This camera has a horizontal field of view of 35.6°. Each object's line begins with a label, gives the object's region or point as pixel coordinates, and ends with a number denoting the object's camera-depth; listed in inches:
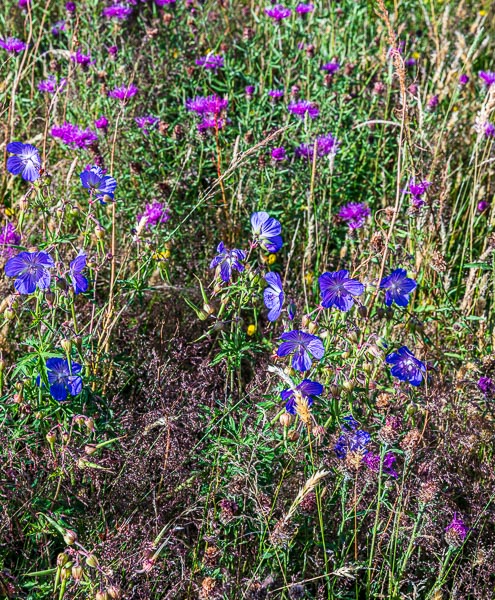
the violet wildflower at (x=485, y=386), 89.5
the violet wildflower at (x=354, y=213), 122.0
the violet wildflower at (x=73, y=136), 113.3
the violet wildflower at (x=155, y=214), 108.5
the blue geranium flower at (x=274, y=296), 79.3
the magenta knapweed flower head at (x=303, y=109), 125.9
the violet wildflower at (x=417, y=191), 108.7
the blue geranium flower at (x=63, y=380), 74.0
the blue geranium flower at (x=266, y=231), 80.7
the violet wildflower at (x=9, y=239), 93.7
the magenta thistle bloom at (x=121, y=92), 119.4
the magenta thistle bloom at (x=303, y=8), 141.4
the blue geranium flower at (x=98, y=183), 83.4
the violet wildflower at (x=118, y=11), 138.3
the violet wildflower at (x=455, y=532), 73.0
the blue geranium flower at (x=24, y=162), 83.3
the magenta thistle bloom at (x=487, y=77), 139.4
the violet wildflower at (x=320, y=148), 124.1
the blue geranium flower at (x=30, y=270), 73.7
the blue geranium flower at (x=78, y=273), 76.6
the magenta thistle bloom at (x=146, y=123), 121.2
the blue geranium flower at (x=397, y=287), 83.2
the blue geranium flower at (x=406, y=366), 80.1
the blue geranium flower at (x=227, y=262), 80.9
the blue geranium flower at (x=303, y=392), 70.9
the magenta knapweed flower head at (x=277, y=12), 139.2
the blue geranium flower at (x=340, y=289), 76.1
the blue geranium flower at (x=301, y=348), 72.0
